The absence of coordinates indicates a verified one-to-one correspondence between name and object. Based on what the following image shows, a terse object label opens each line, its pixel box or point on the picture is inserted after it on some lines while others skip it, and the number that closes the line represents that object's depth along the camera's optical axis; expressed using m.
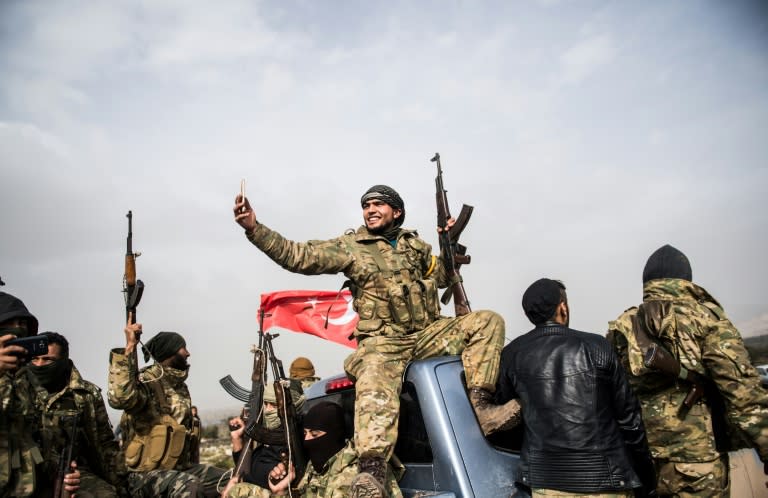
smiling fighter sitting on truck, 2.98
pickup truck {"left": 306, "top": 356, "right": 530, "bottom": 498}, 2.78
